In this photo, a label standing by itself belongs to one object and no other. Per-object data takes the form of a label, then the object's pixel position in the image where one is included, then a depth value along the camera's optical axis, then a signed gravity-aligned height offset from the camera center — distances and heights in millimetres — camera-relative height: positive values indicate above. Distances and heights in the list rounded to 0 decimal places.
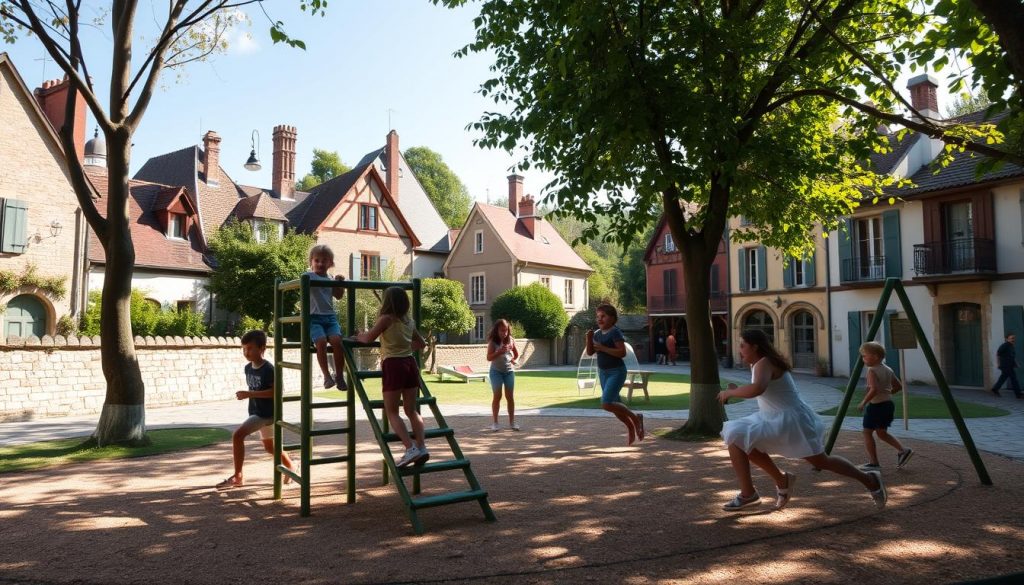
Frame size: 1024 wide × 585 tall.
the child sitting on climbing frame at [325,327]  6566 -10
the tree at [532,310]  40031 +741
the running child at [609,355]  9148 -450
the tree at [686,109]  9102 +2969
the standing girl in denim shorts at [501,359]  10922 -575
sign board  9742 -251
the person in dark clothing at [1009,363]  18844 -1331
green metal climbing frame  5607 -934
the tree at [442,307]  33406 +829
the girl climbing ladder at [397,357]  6059 -295
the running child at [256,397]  7293 -730
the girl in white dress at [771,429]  5547 -891
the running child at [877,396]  7500 -866
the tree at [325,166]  56125 +12992
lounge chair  26141 -1890
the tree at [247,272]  29312 +2344
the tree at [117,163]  10273 +2582
